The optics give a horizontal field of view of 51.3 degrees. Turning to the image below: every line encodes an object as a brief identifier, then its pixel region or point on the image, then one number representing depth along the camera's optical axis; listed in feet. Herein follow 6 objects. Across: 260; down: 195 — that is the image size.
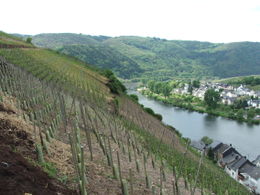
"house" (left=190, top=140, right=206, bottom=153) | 132.56
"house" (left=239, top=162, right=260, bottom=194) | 102.22
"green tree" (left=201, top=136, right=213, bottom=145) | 139.25
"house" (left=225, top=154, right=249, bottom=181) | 116.16
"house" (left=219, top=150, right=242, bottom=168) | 124.16
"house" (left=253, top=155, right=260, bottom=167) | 118.93
